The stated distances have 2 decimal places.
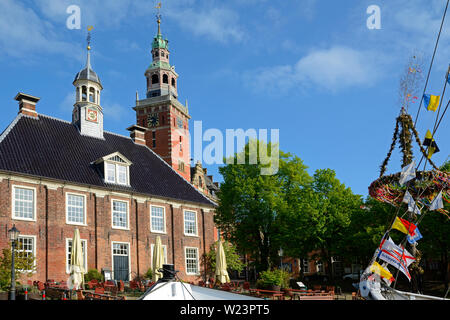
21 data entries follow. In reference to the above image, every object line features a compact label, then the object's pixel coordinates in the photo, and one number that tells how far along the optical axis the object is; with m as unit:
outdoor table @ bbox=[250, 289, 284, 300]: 24.42
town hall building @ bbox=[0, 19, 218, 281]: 31.19
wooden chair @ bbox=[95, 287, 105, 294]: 23.51
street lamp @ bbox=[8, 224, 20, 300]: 19.83
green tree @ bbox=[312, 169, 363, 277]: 43.91
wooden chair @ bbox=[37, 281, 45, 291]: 25.43
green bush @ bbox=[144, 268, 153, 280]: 35.81
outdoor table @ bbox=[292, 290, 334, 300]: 24.20
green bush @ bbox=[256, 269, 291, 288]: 31.83
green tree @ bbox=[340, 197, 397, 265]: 41.91
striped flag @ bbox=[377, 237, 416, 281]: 15.76
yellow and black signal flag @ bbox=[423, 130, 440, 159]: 15.52
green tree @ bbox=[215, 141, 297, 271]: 41.53
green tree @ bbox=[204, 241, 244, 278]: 41.75
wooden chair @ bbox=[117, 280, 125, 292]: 28.55
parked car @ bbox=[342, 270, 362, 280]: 55.22
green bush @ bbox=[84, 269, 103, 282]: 32.19
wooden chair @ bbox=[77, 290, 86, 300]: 21.47
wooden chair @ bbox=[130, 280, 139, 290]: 29.30
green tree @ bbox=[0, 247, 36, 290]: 25.95
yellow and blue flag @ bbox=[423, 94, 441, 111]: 15.30
